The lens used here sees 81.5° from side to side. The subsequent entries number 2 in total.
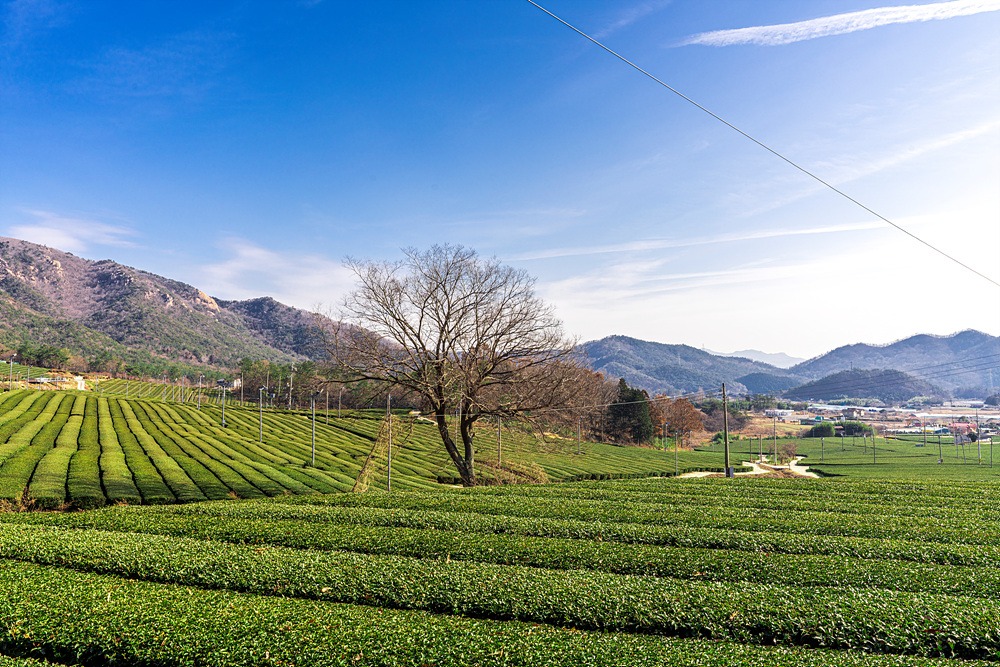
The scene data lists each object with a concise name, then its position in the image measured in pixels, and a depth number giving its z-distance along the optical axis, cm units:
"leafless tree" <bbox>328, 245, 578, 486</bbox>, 3244
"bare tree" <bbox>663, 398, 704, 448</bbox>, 11731
